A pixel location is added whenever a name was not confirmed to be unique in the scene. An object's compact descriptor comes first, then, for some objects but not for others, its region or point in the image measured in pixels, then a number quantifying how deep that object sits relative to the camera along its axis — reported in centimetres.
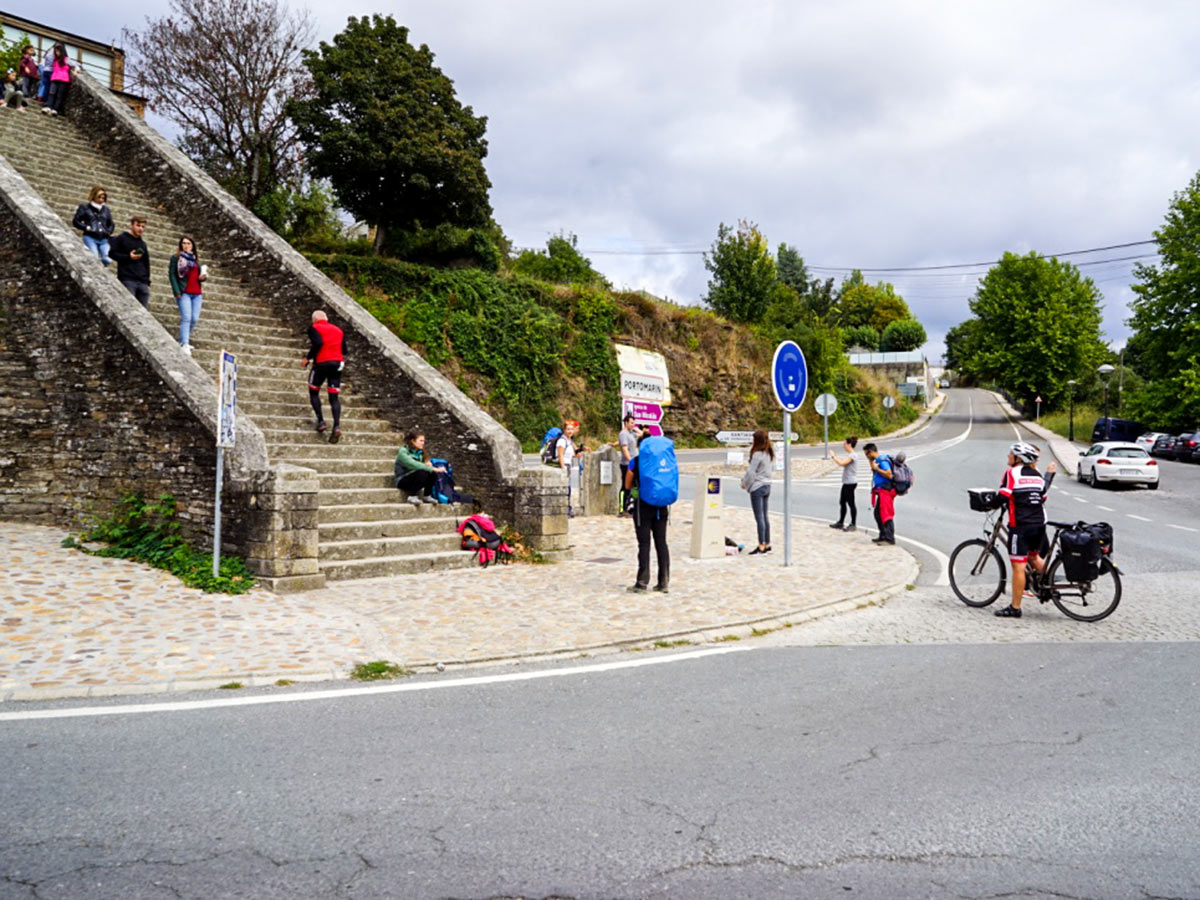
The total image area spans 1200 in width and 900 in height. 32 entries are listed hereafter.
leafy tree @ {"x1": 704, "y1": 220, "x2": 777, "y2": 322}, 4809
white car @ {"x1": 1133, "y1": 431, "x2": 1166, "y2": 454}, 4383
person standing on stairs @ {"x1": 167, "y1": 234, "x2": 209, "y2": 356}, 1205
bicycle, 822
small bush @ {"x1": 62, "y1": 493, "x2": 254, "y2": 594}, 852
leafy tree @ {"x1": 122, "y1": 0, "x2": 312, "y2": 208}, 2681
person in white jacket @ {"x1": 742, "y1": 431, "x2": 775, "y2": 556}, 1281
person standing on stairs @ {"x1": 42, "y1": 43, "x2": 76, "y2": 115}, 1961
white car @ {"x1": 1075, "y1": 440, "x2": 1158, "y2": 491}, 2630
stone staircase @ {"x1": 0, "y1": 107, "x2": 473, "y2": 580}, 1017
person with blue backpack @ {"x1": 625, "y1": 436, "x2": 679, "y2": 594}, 913
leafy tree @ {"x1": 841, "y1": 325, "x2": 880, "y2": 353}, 9712
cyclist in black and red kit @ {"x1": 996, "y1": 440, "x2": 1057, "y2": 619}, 823
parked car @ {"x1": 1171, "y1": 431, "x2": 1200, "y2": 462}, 3856
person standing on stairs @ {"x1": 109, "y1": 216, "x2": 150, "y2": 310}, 1225
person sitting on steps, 1125
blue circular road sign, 1134
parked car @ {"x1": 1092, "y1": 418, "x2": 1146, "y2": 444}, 4944
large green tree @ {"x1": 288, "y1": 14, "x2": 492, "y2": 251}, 2539
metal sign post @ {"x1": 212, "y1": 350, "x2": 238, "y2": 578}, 855
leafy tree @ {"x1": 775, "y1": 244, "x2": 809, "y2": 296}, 7600
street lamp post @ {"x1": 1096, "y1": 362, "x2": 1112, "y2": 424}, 4838
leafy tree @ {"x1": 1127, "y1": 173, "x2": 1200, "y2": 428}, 4616
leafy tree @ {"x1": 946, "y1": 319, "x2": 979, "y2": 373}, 7706
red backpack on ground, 1065
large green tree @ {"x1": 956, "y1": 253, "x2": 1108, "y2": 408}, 7038
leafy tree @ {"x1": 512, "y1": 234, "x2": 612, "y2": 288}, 3961
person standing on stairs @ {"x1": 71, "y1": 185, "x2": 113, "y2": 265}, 1317
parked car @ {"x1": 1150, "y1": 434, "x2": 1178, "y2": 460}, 4097
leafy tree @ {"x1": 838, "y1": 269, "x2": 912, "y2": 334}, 10631
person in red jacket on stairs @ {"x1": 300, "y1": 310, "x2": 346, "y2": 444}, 1138
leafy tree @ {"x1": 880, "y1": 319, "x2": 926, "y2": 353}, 9356
